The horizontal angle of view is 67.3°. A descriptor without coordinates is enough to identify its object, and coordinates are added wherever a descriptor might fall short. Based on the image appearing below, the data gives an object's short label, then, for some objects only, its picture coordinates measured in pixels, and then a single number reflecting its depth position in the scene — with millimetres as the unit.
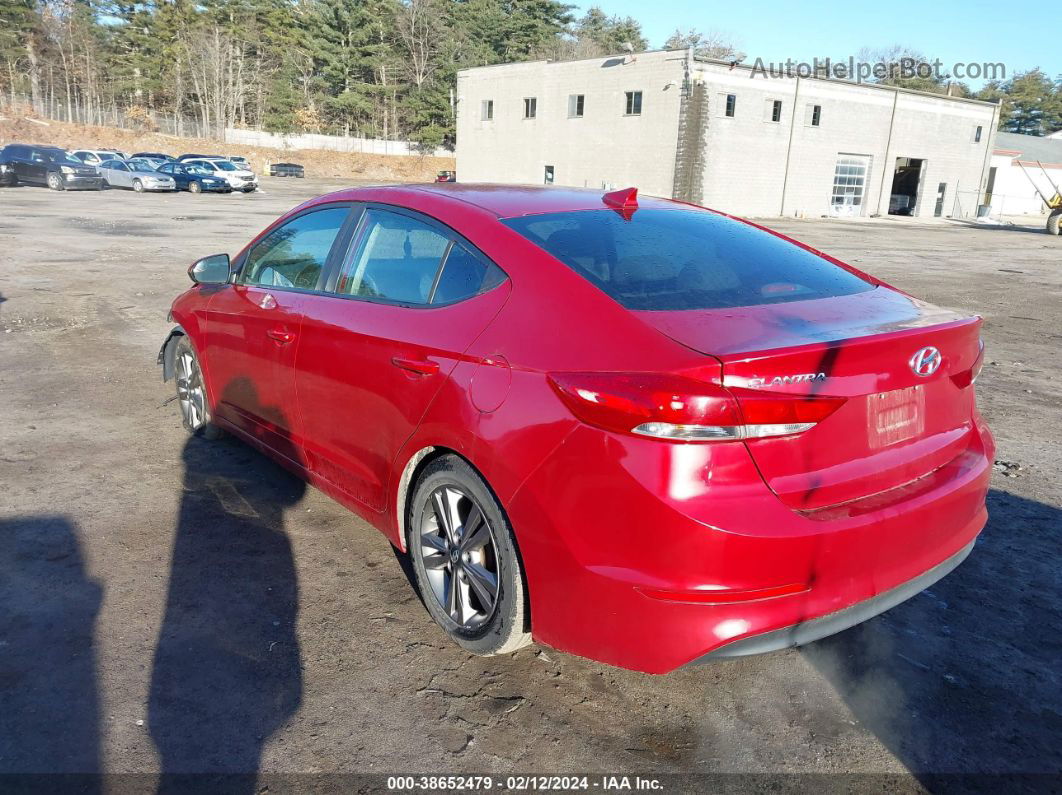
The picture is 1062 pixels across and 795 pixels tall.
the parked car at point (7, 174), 35562
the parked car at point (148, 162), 37562
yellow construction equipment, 34000
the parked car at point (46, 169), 34969
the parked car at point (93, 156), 37456
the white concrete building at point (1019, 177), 55562
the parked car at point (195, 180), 38125
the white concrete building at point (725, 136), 39719
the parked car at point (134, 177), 36031
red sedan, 2238
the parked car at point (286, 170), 59281
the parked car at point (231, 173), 39031
